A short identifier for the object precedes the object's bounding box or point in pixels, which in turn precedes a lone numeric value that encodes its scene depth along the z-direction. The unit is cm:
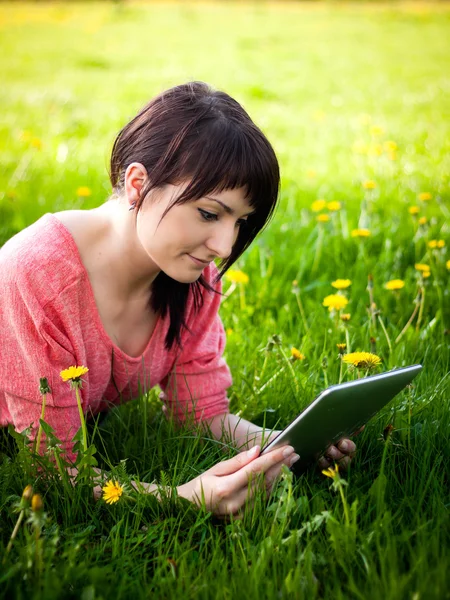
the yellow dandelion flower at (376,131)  431
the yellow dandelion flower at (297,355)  199
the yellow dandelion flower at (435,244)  237
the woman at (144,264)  155
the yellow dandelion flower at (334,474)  130
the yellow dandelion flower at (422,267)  226
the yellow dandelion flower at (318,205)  281
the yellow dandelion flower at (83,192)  294
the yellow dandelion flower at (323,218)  269
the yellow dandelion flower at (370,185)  297
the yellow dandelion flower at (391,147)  379
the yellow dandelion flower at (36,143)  372
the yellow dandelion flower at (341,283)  214
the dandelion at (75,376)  145
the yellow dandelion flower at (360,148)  436
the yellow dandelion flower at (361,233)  252
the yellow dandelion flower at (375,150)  405
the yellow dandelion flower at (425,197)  292
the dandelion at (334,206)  263
